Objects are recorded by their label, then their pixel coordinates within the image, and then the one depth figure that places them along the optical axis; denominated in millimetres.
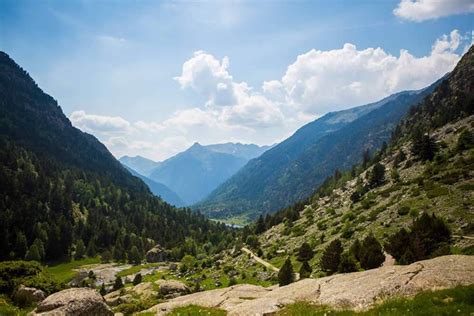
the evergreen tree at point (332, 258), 57406
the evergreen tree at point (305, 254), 76938
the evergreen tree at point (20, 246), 153875
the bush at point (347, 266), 45656
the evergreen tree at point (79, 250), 177288
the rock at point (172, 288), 57338
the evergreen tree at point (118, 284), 91038
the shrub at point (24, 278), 39156
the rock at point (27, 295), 34781
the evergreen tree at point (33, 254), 149375
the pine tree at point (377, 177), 115038
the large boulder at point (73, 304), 24484
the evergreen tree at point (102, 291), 95562
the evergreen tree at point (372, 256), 45625
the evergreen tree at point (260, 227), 158375
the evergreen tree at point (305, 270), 60925
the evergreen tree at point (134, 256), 174875
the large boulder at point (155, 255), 178350
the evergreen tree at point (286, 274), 56722
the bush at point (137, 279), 102681
